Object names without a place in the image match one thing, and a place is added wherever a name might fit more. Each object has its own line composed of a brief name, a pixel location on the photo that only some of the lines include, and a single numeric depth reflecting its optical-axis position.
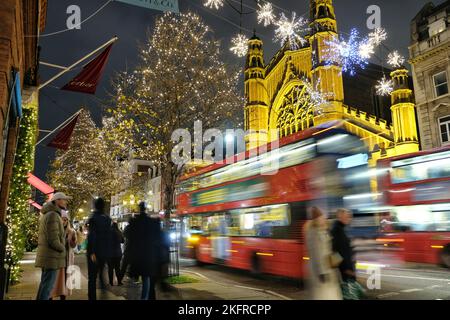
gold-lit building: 31.72
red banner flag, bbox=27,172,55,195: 13.92
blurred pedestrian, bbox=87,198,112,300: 6.99
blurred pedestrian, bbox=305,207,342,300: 5.02
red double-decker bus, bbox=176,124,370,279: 9.48
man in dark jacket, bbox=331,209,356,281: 5.74
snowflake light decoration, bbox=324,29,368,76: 34.81
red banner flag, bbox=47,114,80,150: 13.47
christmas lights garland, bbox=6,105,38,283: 10.43
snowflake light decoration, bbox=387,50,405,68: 26.70
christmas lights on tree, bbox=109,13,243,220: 11.88
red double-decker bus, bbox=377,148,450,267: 13.55
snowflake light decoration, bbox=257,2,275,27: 11.18
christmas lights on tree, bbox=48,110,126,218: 29.05
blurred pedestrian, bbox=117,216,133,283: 6.42
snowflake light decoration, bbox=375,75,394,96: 33.15
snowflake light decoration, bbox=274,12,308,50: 38.10
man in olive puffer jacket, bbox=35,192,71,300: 6.12
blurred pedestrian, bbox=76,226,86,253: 16.90
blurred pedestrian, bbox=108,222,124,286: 10.24
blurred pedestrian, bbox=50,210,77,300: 7.18
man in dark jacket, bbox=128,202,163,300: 6.30
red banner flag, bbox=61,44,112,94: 10.19
